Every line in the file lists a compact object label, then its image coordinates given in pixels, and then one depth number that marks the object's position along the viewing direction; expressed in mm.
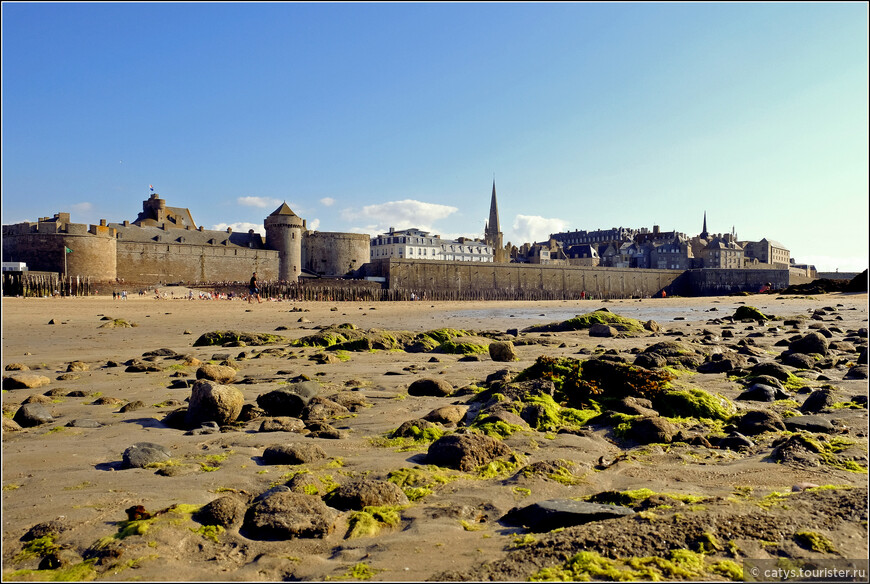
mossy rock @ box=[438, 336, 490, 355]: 12516
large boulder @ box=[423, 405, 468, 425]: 6250
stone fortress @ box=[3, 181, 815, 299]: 49500
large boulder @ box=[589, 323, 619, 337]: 16312
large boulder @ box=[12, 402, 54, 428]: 6047
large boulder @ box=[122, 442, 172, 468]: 4809
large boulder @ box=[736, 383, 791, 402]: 7236
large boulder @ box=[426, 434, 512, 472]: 4891
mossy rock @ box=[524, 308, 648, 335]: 17866
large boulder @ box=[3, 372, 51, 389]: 8086
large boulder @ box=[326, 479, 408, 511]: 4051
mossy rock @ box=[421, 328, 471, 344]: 13656
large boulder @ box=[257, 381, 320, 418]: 6621
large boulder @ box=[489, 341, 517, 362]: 11359
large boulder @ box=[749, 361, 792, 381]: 8312
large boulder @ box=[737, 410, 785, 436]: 5824
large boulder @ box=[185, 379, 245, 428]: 6180
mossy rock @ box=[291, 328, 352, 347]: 13430
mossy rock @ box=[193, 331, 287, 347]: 13945
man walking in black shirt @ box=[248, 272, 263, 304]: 36800
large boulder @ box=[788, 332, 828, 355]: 10969
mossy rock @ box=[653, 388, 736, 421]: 6473
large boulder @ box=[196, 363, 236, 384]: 8383
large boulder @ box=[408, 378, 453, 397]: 7773
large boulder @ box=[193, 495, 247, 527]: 3715
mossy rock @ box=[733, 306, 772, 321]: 22109
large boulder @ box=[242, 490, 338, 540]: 3584
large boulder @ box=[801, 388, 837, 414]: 6635
